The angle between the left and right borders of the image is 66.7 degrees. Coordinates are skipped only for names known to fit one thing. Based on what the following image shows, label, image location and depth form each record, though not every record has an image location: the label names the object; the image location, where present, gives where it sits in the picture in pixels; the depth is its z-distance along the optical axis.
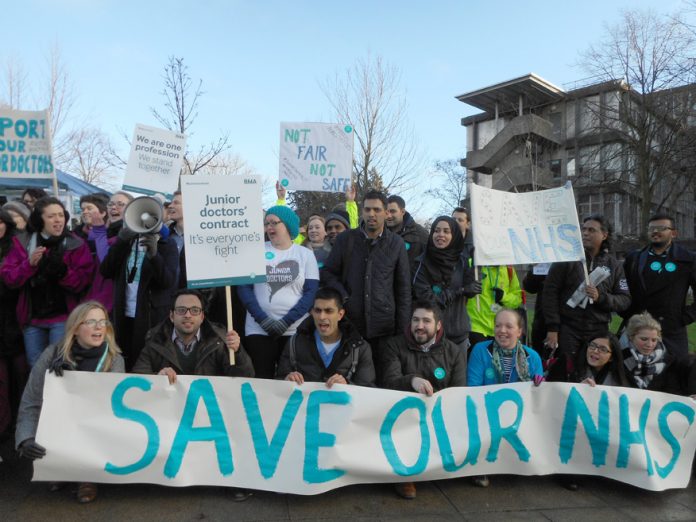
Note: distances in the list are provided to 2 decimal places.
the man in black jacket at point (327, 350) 3.81
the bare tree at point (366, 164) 16.94
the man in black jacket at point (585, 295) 4.66
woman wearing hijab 4.61
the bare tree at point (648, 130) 19.75
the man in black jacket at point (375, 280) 4.31
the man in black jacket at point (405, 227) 5.18
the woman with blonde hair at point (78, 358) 3.27
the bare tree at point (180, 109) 12.30
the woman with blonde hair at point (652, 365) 4.15
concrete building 25.14
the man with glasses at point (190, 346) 3.63
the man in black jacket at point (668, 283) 4.85
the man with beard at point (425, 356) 3.90
